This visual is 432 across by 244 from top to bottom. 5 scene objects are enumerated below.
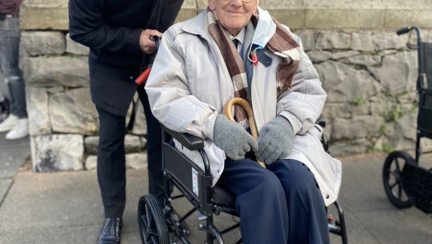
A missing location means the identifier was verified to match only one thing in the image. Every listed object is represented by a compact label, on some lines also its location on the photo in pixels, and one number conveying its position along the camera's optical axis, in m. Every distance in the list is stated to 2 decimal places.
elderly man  2.25
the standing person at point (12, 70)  4.70
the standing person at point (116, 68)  2.76
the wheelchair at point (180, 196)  2.29
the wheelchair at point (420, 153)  3.30
